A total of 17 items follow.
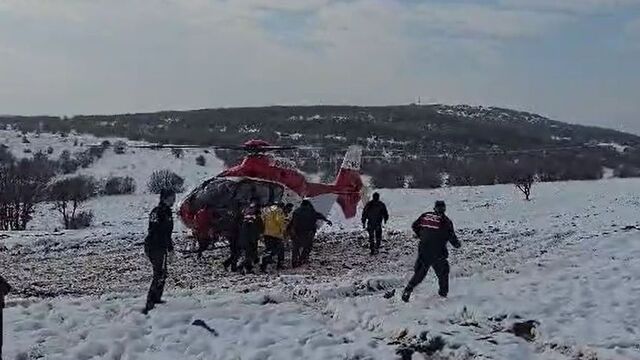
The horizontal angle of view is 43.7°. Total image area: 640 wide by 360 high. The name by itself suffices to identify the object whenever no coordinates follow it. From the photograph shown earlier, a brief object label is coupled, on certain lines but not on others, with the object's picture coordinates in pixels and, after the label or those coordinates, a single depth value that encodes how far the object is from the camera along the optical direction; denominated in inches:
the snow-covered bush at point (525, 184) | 1657.7
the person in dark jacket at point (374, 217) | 797.2
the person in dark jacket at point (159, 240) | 490.9
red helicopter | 748.6
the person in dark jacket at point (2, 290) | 377.1
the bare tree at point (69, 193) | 1641.5
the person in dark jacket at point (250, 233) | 670.5
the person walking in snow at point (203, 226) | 743.7
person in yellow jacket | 695.7
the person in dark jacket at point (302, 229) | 711.7
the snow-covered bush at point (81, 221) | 1501.0
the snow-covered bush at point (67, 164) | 2736.2
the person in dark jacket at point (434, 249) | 522.9
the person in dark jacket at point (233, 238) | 687.7
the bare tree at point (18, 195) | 1444.1
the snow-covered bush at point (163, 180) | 2363.4
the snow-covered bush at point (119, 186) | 2305.0
